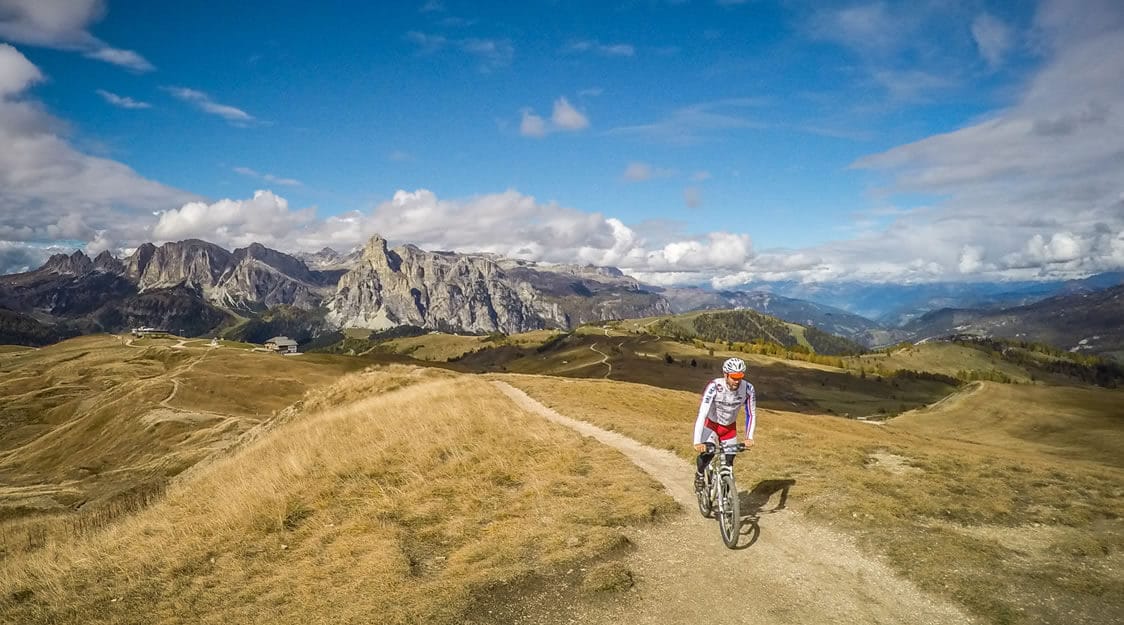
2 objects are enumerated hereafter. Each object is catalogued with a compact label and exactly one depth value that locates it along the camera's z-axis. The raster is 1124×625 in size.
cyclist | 14.20
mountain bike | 13.24
